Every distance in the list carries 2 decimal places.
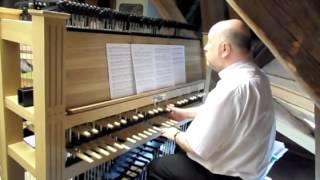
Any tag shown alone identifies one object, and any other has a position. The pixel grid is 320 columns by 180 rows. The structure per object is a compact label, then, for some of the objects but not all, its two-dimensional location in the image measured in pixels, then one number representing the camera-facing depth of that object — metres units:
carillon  1.30
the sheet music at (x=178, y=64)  2.28
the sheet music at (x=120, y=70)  1.66
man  1.42
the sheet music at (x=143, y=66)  1.84
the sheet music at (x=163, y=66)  2.05
